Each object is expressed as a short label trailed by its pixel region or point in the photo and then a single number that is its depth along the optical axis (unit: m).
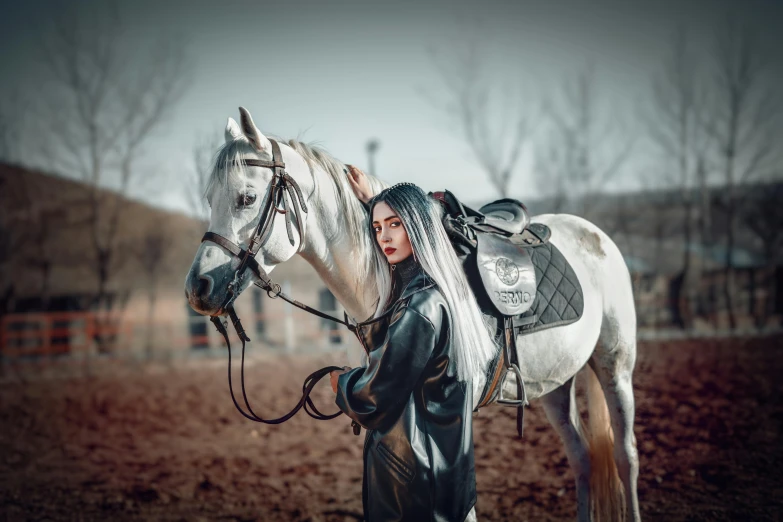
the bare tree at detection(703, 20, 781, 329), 16.33
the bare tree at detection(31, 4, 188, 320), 14.16
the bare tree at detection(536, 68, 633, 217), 13.61
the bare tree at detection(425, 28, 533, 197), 13.80
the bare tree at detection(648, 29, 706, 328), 15.82
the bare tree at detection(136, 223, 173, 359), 16.33
